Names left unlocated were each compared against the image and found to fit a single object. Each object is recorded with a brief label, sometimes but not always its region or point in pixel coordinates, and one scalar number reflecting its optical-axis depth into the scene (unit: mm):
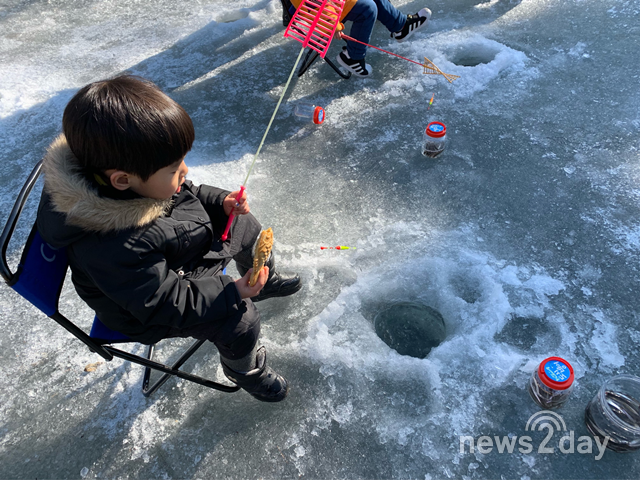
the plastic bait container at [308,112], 3338
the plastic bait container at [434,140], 2912
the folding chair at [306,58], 3635
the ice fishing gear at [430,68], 3590
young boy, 1310
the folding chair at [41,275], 1429
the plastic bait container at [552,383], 1743
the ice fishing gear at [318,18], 3334
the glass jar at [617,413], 1740
